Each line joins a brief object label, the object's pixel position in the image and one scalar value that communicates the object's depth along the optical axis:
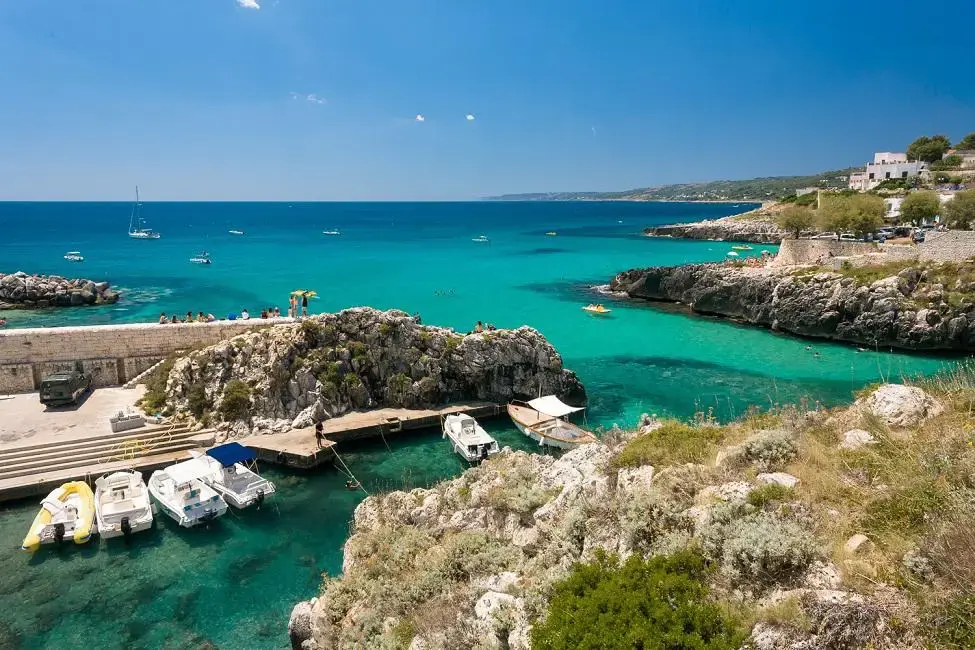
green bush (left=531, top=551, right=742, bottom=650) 5.58
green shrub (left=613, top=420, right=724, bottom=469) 9.37
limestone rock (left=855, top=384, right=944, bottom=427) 8.42
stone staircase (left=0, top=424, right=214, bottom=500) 18.52
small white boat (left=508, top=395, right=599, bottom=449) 22.31
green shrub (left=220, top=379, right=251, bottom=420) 22.66
